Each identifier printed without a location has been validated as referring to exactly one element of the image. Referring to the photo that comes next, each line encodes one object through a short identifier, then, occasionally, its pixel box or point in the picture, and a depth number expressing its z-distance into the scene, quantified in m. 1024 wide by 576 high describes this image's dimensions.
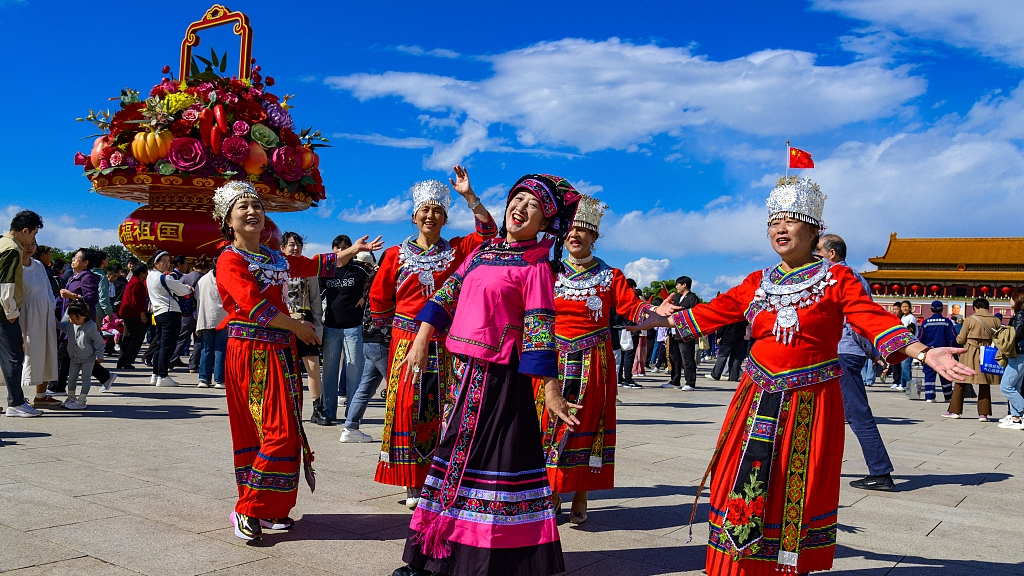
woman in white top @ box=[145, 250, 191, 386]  11.79
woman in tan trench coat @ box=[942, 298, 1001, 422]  11.84
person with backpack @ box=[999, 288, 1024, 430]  10.99
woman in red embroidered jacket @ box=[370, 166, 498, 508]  5.08
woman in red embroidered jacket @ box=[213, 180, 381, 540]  4.26
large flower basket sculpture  12.66
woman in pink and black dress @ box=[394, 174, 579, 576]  3.39
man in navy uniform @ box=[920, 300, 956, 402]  14.78
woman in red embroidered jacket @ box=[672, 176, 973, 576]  3.49
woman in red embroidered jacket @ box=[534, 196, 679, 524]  4.92
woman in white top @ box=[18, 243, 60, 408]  8.21
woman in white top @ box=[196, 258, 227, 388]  11.05
